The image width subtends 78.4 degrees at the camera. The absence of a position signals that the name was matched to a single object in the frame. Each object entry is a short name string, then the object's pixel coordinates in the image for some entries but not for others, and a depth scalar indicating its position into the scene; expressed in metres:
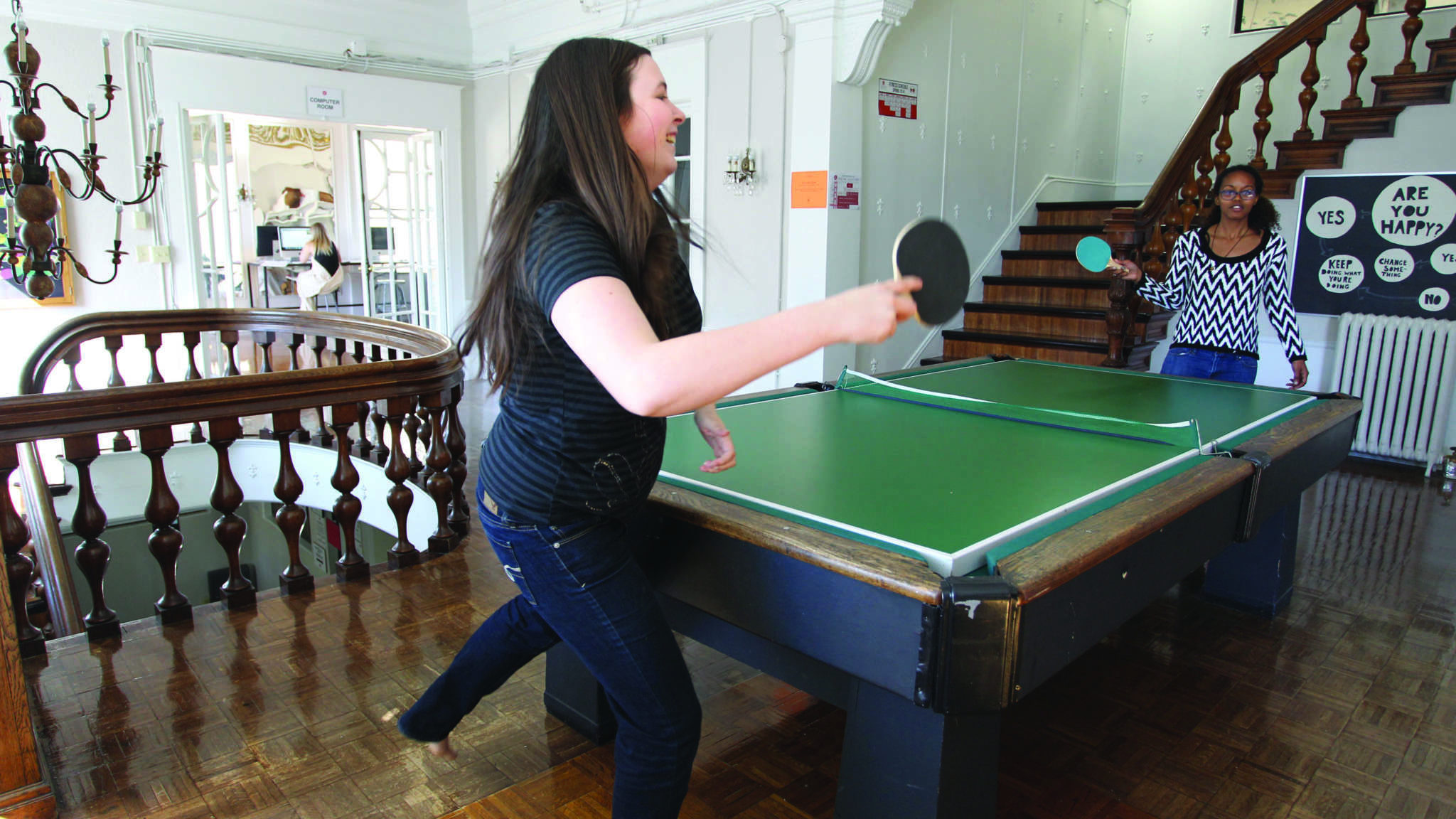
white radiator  5.22
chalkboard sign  5.24
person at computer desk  9.00
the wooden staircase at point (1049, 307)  6.14
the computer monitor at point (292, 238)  12.85
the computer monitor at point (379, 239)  8.93
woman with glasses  3.54
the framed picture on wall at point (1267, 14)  7.29
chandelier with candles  2.39
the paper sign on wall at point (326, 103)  7.57
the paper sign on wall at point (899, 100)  5.97
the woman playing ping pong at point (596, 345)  1.15
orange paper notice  5.74
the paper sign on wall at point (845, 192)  5.76
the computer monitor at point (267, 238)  12.87
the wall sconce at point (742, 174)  6.14
